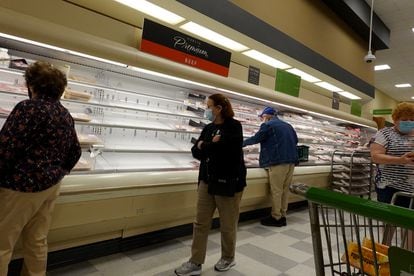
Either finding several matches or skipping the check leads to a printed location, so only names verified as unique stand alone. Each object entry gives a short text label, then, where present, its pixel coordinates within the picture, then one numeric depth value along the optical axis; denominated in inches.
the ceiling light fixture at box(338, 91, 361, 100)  271.3
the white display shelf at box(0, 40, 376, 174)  106.9
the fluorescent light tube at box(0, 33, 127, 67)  82.6
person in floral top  69.9
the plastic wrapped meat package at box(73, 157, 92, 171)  98.3
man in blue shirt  165.3
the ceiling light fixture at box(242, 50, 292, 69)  166.7
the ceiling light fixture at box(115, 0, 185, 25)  117.3
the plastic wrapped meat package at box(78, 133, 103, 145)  104.5
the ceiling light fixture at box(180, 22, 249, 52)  136.4
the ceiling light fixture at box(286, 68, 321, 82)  199.9
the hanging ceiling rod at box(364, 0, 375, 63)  198.8
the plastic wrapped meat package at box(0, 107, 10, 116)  90.1
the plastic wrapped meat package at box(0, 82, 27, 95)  92.1
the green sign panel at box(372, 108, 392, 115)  364.0
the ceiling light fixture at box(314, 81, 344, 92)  234.0
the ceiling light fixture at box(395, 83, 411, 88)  479.2
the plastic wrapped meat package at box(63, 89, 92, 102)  105.0
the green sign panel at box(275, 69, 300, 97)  183.5
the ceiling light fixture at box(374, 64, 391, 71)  384.5
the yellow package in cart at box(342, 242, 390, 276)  43.9
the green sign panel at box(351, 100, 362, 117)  291.7
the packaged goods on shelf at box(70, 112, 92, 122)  103.1
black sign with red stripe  112.5
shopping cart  31.3
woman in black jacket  99.5
